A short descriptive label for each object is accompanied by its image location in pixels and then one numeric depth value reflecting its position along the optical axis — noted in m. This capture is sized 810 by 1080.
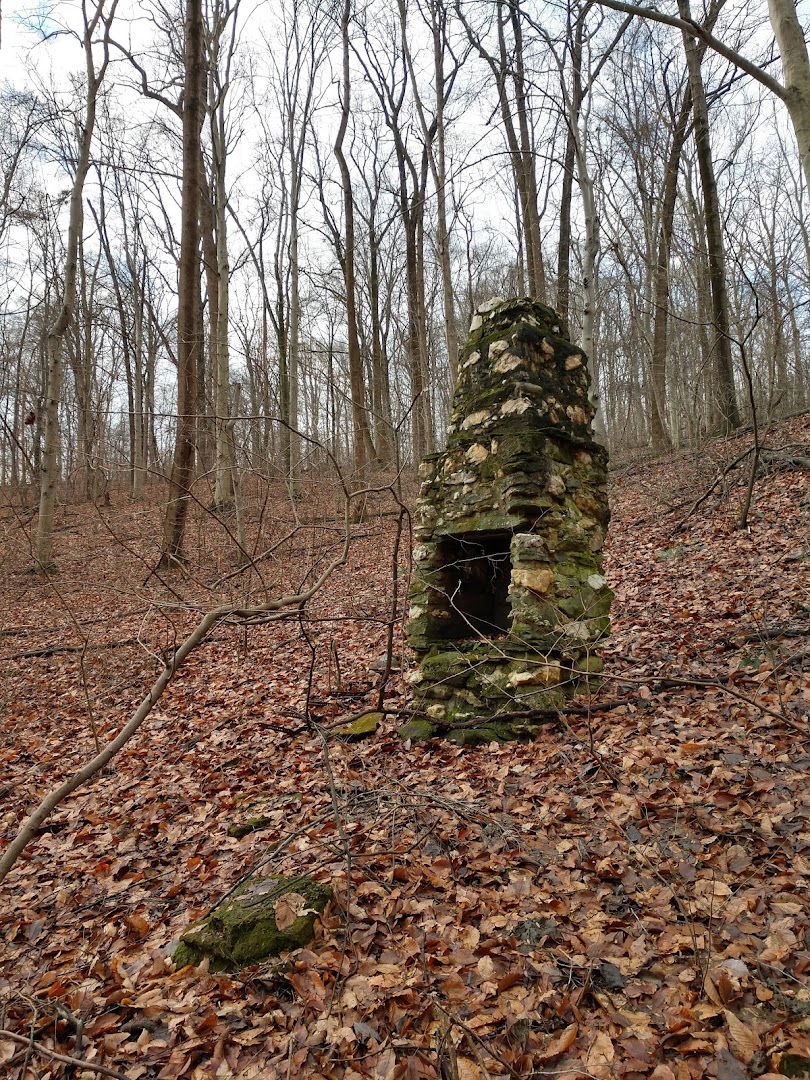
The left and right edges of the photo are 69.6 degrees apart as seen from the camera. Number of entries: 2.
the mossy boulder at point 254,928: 2.62
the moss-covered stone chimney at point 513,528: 4.67
